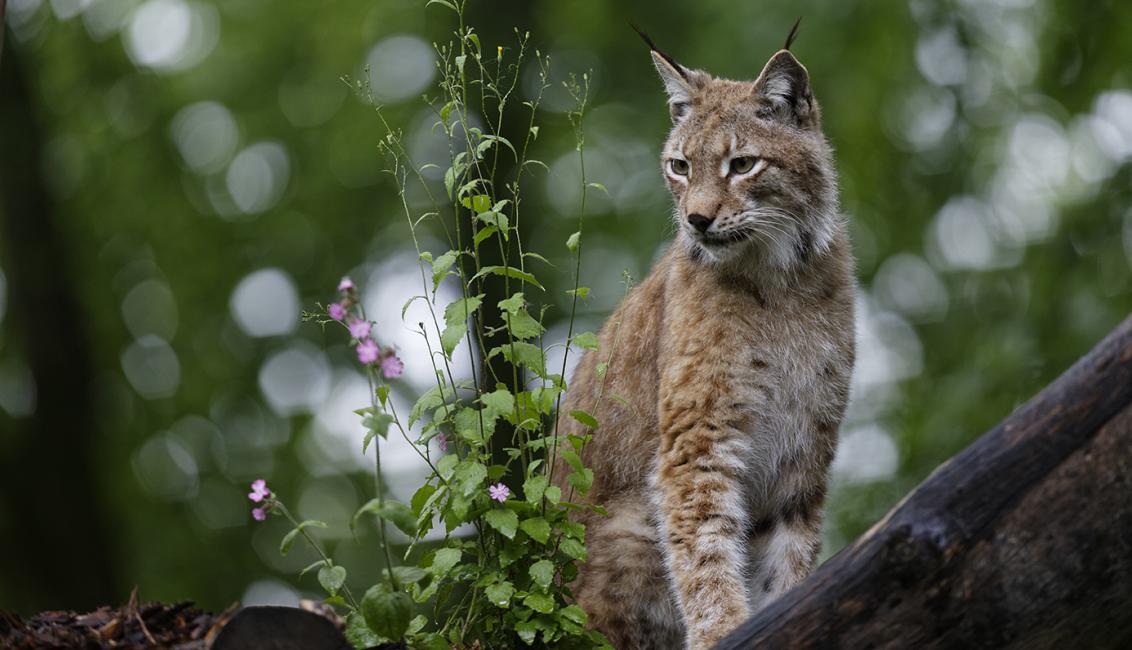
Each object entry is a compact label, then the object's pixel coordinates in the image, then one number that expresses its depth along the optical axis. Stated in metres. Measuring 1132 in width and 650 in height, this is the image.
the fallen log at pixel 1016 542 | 6.80
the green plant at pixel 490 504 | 8.91
